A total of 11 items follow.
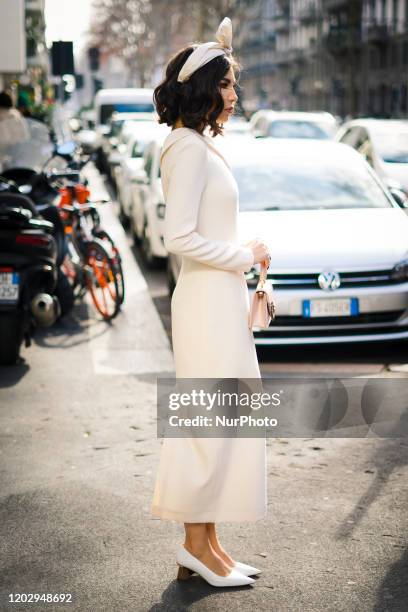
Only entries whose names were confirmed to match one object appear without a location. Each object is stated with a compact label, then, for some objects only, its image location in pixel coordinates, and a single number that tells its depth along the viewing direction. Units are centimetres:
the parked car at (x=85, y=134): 2976
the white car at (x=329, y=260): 821
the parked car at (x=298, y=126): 2452
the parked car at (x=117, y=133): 2033
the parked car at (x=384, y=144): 1605
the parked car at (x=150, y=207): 1272
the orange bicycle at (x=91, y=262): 1028
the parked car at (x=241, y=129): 2435
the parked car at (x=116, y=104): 3525
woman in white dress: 402
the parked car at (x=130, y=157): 1757
